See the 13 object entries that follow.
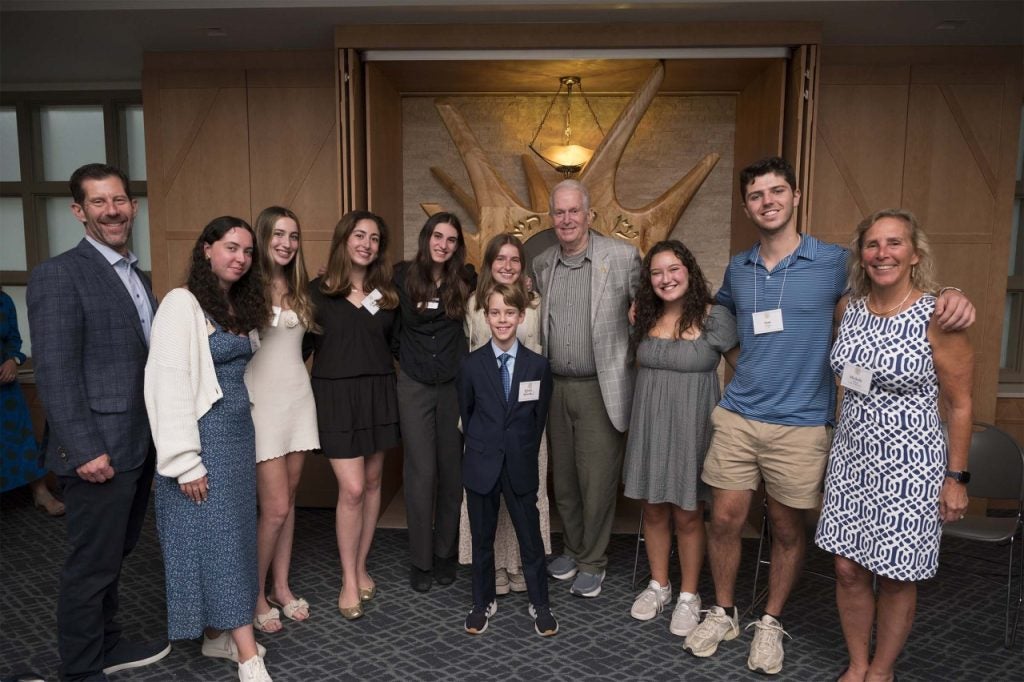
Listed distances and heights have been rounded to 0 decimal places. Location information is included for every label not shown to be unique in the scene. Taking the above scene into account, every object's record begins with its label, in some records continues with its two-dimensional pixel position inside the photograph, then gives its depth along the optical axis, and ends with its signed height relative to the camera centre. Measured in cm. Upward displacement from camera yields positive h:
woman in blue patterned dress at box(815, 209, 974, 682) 216 -44
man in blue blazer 223 -39
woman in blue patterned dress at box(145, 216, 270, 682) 225 -57
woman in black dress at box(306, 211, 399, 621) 294 -41
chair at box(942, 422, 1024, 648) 310 -93
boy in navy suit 280 -68
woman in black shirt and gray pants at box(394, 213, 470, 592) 309 -51
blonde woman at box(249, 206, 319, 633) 272 -47
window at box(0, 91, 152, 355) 548 +90
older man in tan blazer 308 -40
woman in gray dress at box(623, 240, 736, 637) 280 -49
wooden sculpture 445 +47
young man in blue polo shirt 253 -42
